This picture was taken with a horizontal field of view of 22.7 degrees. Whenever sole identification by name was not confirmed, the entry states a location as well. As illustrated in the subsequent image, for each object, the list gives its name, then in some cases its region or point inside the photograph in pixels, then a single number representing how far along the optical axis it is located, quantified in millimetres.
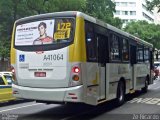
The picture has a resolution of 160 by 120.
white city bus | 11297
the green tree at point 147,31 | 75938
